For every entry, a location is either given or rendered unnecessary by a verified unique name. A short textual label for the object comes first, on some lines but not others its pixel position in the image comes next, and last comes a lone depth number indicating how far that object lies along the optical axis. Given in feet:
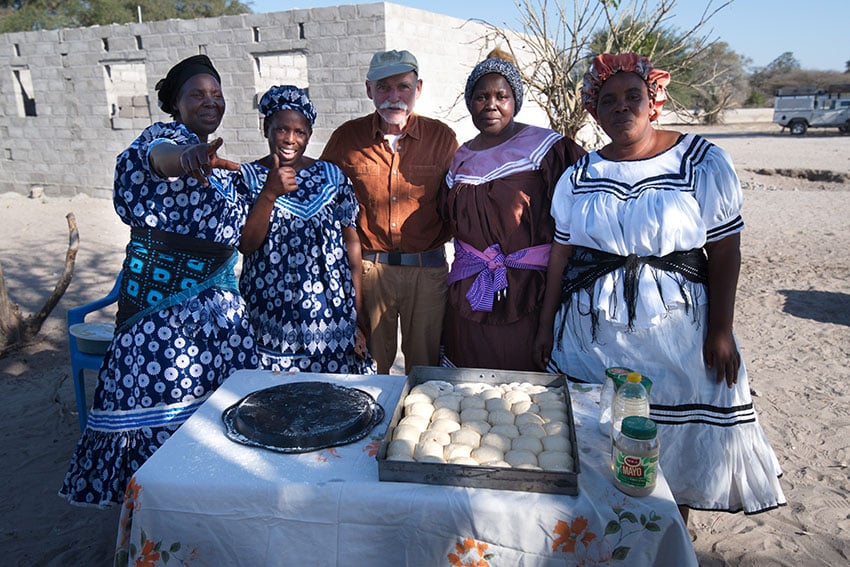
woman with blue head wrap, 8.23
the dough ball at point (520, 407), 5.96
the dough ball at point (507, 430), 5.54
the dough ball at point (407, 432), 5.35
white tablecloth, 4.60
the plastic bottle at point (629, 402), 5.20
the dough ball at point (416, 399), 6.02
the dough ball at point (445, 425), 5.57
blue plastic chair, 10.42
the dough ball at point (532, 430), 5.46
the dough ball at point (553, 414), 5.77
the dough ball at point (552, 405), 5.96
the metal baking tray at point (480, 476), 4.70
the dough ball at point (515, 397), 6.13
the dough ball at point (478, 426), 5.63
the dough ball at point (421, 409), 5.84
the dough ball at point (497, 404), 6.01
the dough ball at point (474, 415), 5.82
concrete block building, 26.78
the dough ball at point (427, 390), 6.27
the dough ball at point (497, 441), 5.35
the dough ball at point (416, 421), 5.59
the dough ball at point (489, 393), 6.24
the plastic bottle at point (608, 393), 5.65
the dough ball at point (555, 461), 4.96
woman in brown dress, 8.53
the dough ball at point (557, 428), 5.50
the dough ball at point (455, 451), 5.13
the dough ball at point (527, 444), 5.25
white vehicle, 79.10
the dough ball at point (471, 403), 6.07
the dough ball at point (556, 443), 5.23
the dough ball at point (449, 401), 6.04
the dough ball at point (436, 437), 5.32
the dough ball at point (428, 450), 5.08
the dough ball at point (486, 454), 5.09
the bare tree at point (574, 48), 18.08
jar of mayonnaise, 4.65
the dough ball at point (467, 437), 5.40
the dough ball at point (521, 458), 5.03
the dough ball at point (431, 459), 4.99
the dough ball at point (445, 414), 5.82
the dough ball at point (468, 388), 6.39
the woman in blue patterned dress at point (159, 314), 7.12
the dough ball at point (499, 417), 5.80
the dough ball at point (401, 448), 5.13
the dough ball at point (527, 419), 5.70
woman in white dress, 7.10
